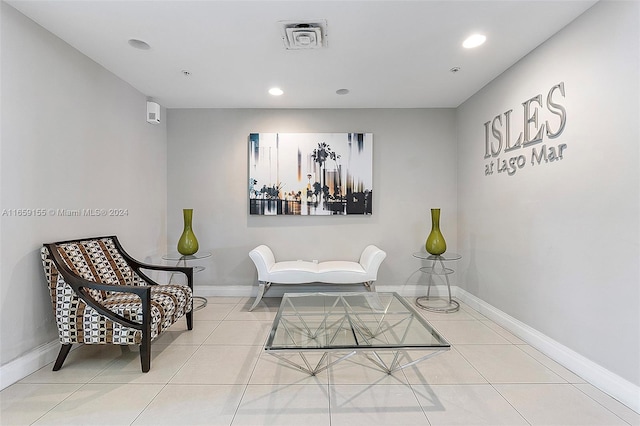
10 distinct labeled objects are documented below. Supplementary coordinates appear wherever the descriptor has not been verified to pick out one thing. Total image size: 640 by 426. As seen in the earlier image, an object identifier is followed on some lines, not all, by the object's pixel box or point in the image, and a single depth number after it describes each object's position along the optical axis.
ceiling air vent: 2.25
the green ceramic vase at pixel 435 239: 3.60
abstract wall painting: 4.07
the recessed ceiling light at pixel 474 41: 2.42
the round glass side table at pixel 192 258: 3.58
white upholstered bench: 3.47
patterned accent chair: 2.15
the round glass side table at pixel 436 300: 3.54
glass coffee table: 1.81
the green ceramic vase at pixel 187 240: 3.64
